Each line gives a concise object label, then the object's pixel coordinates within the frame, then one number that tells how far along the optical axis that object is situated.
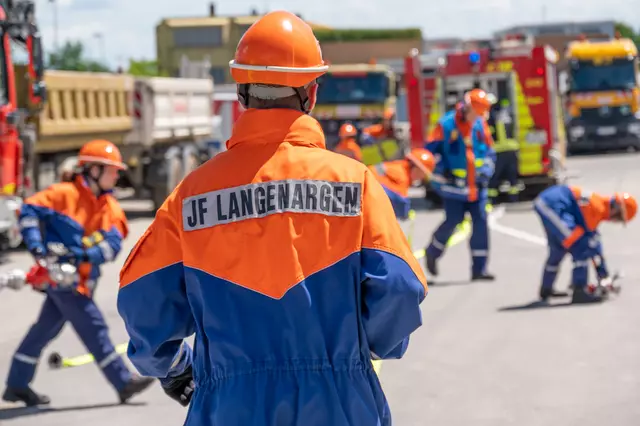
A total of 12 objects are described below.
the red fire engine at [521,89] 22.78
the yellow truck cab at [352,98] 26.80
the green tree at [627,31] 93.32
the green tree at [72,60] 65.88
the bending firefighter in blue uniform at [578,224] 11.76
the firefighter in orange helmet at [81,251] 8.48
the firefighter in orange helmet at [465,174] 13.82
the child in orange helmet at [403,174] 10.80
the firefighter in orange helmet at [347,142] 17.28
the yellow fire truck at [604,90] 35.84
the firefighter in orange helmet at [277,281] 3.56
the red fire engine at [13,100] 16.58
